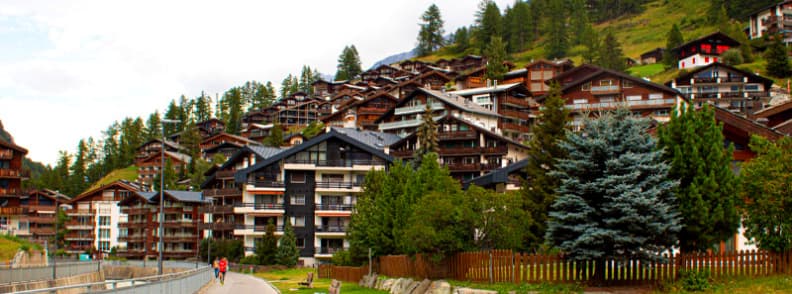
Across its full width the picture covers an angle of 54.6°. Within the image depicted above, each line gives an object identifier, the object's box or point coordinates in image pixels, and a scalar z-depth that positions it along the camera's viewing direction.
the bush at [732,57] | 126.12
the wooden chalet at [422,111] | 106.25
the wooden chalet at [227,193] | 84.75
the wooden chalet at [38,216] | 122.81
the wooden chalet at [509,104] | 109.31
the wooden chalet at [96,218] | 123.25
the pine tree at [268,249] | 75.81
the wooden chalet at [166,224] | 98.94
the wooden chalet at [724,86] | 108.44
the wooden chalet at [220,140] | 158.07
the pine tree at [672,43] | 140.62
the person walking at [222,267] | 45.38
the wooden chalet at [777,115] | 61.48
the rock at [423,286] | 30.70
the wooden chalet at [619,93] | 98.50
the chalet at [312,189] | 79.88
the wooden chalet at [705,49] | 130.00
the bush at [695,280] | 23.86
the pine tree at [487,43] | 197.50
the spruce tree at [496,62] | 136.50
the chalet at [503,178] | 64.00
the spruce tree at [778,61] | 118.88
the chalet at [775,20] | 136.88
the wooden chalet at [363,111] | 137.50
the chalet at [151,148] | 174.75
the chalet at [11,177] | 98.94
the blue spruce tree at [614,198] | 24.94
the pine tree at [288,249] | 74.50
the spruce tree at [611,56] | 144.00
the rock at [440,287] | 29.09
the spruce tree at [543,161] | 41.94
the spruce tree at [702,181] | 25.17
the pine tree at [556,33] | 181.75
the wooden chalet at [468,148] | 89.62
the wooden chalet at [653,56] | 159.25
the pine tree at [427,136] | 82.81
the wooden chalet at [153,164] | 156.50
